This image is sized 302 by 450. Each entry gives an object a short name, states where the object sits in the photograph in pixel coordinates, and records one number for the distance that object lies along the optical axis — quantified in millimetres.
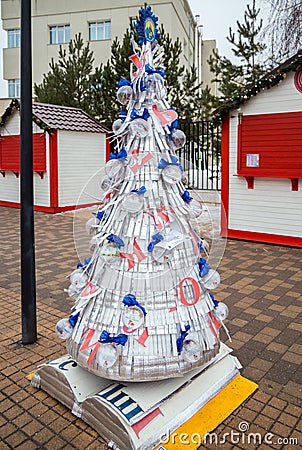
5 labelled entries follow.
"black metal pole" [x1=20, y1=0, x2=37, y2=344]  3422
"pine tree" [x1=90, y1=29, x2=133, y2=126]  15648
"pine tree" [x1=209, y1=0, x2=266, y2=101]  14117
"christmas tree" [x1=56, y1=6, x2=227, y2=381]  2428
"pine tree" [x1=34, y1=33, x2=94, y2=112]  17312
